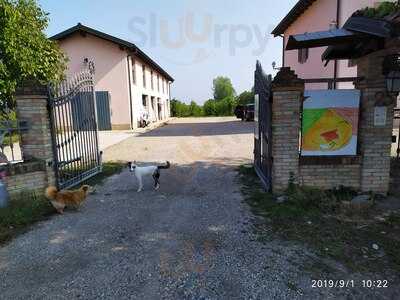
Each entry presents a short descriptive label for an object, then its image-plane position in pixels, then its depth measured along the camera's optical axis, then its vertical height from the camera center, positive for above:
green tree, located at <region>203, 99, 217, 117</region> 47.19 +0.32
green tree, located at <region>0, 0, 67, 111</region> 12.95 +3.03
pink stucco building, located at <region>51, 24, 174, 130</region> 20.55 +3.29
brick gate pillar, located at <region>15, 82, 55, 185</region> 5.44 -0.08
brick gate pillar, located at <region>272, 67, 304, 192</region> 5.21 -0.27
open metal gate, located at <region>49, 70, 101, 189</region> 5.99 -0.30
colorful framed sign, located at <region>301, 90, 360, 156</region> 5.38 -0.25
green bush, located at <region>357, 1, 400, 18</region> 4.57 +1.46
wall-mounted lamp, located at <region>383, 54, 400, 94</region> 4.94 +0.55
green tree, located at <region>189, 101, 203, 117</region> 47.44 +0.20
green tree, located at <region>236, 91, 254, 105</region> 43.47 +1.80
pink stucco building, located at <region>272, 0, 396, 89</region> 13.62 +4.28
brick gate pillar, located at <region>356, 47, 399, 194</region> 5.26 -0.35
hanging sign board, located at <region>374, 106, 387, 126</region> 5.29 -0.13
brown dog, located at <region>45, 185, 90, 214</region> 4.89 -1.32
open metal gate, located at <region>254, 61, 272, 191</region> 5.51 -0.32
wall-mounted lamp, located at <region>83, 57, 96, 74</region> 19.98 +3.45
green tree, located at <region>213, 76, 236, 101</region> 82.94 +6.27
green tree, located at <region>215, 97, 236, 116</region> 45.62 +0.58
